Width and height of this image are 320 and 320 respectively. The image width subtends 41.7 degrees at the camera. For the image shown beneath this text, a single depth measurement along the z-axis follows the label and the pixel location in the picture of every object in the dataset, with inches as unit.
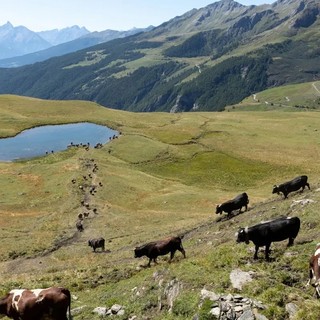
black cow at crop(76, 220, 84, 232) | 2031.3
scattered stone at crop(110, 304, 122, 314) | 766.5
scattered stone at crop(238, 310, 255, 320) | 595.4
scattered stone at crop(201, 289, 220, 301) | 657.0
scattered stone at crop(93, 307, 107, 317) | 768.6
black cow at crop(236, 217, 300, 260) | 908.6
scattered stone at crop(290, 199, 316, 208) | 1329.4
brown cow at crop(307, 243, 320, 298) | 637.9
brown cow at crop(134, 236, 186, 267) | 1130.7
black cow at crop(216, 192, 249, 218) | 1812.3
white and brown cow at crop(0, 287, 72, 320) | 702.5
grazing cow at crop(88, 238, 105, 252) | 1653.5
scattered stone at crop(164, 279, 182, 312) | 729.6
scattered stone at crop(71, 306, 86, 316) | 798.1
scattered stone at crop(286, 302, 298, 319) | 588.9
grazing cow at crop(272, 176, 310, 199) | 1969.7
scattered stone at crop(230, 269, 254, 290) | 695.1
